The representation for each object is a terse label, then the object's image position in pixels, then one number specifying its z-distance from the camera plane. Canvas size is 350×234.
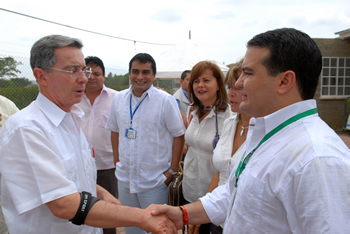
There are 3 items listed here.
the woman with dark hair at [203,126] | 2.54
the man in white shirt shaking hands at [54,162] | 1.36
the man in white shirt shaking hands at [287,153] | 0.86
